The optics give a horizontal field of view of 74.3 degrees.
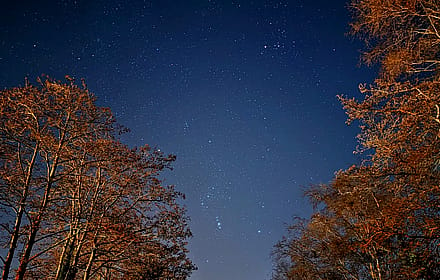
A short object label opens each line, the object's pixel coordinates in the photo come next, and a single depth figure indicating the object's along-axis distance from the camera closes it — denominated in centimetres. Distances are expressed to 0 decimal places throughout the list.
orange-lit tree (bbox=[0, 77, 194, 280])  706
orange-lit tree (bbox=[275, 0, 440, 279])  396
